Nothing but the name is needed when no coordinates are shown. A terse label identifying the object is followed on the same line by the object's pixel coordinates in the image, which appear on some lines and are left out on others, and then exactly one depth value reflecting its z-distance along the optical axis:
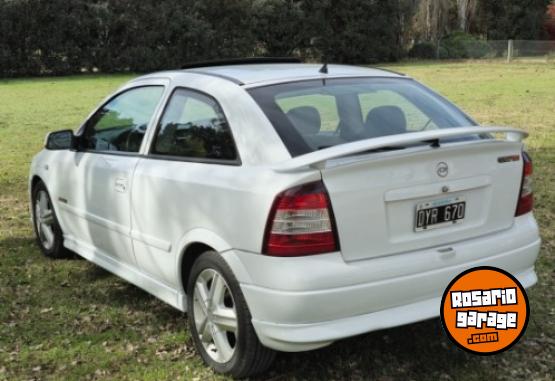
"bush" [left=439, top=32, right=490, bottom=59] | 49.84
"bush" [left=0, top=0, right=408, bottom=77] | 34.91
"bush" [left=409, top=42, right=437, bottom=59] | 50.91
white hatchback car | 3.16
